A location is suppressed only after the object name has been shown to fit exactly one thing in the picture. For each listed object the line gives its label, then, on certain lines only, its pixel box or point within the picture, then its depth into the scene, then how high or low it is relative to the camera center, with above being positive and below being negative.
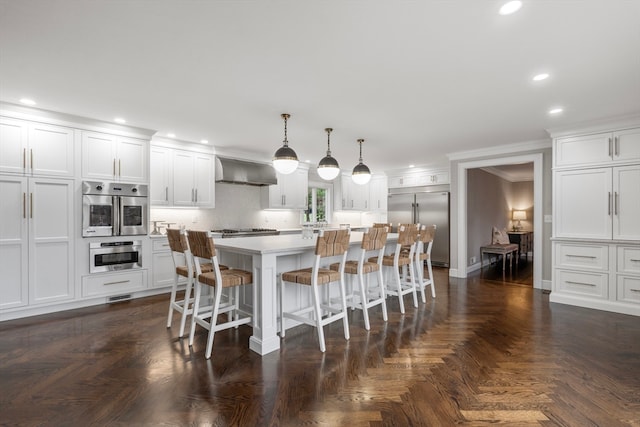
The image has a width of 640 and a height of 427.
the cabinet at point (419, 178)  7.21 +0.84
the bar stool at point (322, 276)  2.71 -0.55
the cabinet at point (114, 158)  4.00 +0.73
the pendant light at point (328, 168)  4.02 +0.58
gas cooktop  5.32 -0.31
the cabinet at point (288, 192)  6.37 +0.45
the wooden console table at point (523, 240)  8.10 -0.65
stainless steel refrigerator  6.79 +0.08
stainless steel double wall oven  3.96 +0.06
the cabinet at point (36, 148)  3.47 +0.74
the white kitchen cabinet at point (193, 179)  5.08 +0.57
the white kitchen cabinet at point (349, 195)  7.86 +0.47
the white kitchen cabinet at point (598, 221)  3.83 -0.08
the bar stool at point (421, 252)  4.18 -0.51
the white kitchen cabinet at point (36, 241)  3.47 -0.31
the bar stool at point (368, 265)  3.19 -0.55
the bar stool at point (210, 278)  2.57 -0.55
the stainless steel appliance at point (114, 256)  4.02 -0.54
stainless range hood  5.51 +0.75
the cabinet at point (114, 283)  3.99 -0.90
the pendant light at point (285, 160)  3.65 +0.61
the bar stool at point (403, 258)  3.71 -0.56
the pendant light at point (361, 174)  4.46 +0.55
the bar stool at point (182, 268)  2.94 -0.53
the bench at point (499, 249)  6.42 -0.71
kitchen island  2.68 -0.56
